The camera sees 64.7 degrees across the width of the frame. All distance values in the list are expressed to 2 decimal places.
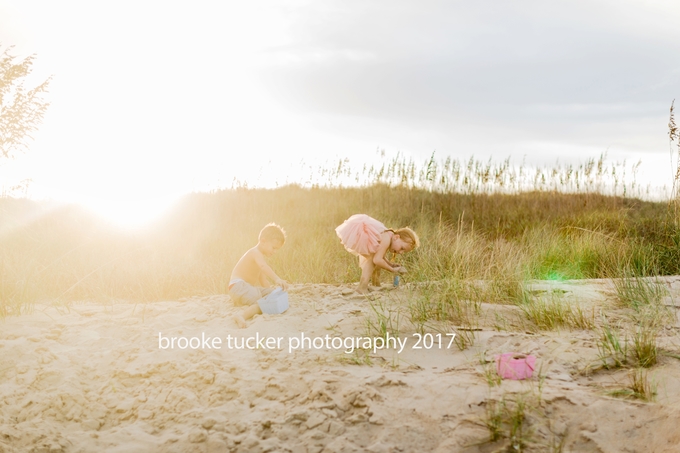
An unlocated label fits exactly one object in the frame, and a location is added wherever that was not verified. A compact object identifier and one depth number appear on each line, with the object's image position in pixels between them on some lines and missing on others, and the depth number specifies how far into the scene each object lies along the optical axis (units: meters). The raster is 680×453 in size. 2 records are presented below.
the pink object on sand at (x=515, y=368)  3.12
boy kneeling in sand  5.21
